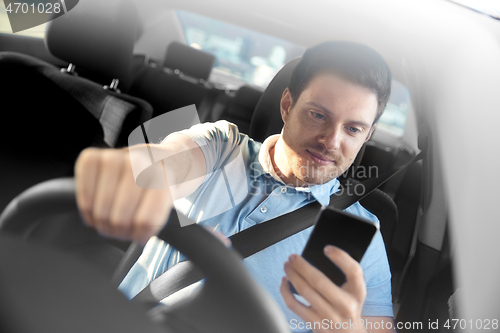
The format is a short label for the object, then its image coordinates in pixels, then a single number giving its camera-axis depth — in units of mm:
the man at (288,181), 693
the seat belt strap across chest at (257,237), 792
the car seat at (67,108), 748
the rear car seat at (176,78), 830
